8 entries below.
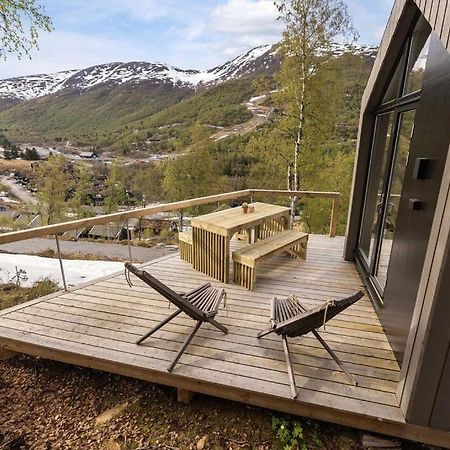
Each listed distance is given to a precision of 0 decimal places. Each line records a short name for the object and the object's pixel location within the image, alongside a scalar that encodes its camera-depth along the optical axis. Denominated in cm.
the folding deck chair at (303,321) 206
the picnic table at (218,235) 367
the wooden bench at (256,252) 360
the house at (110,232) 2156
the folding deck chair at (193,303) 232
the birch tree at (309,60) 904
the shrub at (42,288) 427
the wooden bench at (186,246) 425
